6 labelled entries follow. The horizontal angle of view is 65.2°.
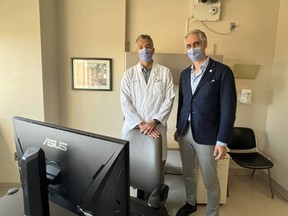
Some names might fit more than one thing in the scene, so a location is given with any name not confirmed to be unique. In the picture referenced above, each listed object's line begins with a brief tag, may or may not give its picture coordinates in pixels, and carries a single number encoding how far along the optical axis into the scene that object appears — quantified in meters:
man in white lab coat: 2.03
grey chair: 1.54
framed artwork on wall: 2.82
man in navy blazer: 1.79
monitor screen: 0.69
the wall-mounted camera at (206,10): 2.70
